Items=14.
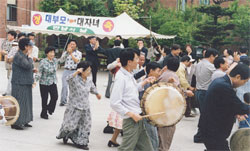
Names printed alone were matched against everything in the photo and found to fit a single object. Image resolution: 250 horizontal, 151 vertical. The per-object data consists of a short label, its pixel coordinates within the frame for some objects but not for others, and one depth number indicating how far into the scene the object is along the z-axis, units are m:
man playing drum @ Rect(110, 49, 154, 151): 4.56
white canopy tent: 19.76
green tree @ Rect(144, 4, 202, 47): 27.02
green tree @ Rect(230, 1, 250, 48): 26.81
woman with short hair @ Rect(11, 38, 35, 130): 7.64
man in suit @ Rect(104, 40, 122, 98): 10.82
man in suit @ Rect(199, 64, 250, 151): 4.32
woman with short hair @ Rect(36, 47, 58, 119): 8.82
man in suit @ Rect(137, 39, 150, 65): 12.57
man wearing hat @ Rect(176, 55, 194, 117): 8.58
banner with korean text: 20.19
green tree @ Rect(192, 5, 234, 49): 26.94
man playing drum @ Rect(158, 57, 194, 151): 6.03
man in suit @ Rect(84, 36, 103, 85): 11.71
